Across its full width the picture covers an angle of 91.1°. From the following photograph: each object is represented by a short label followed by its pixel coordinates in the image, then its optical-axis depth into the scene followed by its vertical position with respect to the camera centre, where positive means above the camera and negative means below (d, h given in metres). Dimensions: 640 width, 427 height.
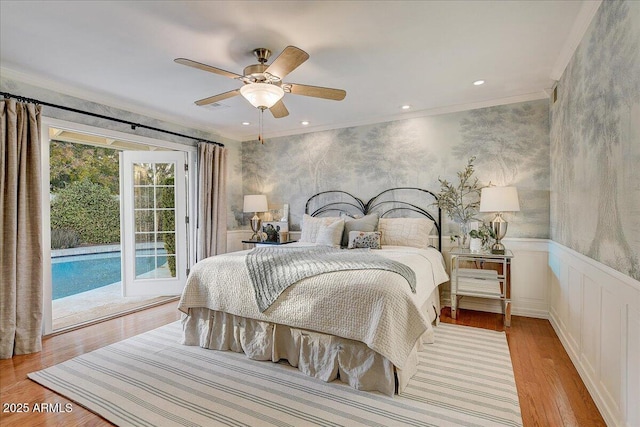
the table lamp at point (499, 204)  3.31 +0.05
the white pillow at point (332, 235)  3.89 -0.32
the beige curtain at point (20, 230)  2.72 -0.18
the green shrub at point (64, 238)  8.32 -0.77
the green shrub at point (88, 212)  8.35 -0.06
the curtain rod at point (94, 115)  2.84 +1.06
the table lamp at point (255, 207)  5.07 +0.04
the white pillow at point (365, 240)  3.61 -0.35
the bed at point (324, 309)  2.09 -0.75
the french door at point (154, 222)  4.45 -0.18
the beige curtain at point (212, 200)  4.66 +0.15
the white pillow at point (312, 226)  4.27 -0.23
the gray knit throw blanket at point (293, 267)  2.39 -0.45
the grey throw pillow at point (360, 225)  3.89 -0.19
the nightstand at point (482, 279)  3.28 -0.76
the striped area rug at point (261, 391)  1.84 -1.22
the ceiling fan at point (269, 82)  2.10 +0.98
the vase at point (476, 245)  3.52 -0.40
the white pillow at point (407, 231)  3.73 -0.27
